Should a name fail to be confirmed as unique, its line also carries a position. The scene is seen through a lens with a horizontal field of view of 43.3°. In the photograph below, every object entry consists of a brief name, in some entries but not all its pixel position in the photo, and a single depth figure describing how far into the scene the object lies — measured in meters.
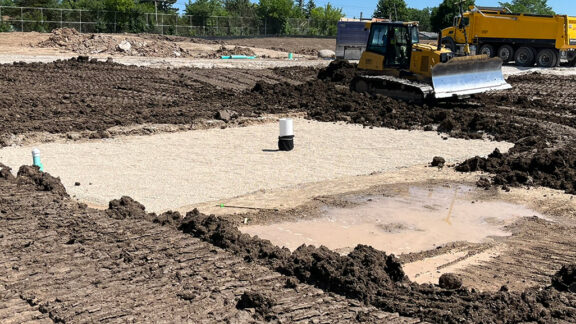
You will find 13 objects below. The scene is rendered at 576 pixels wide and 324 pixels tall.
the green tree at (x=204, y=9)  61.17
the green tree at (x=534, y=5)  85.05
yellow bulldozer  19.88
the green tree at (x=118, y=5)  52.86
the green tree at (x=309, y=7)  79.12
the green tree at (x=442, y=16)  57.55
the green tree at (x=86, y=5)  54.09
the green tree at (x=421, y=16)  73.30
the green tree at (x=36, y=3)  56.09
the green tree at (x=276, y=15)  65.19
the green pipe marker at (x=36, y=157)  11.96
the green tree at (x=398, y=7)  58.33
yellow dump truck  35.16
